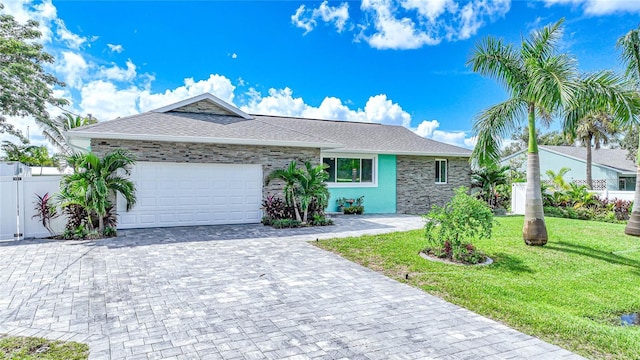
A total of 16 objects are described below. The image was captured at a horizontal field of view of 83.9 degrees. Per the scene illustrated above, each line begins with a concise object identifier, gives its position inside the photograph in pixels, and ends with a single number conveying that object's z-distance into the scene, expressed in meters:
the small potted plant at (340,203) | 15.48
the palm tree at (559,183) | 17.27
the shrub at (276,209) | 12.11
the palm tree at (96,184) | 9.12
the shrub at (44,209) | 9.38
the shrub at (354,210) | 15.33
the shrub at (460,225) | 7.19
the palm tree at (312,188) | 11.80
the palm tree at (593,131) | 24.88
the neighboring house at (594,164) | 26.62
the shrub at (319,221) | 12.00
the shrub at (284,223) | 11.42
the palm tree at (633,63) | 11.16
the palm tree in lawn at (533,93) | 7.84
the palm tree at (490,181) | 17.75
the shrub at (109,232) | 9.62
